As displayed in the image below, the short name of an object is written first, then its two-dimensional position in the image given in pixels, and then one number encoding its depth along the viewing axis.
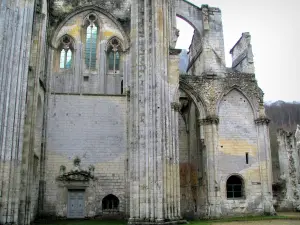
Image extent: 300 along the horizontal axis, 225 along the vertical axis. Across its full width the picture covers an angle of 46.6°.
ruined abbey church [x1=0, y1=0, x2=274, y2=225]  15.21
